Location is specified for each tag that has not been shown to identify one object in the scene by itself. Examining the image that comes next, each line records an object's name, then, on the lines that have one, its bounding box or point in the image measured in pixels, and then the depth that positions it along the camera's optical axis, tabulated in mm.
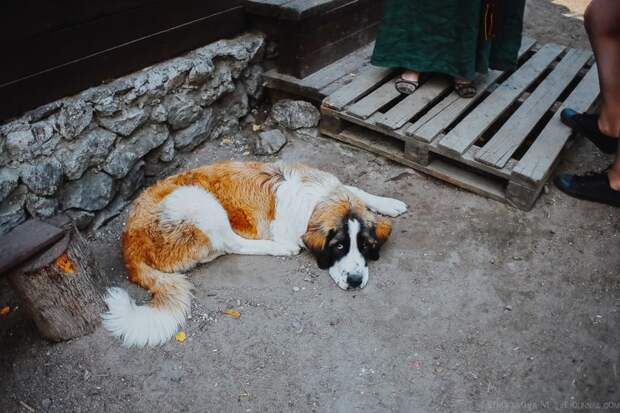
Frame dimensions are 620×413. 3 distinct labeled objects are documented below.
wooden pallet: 3494
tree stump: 2359
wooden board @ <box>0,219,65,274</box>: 2240
